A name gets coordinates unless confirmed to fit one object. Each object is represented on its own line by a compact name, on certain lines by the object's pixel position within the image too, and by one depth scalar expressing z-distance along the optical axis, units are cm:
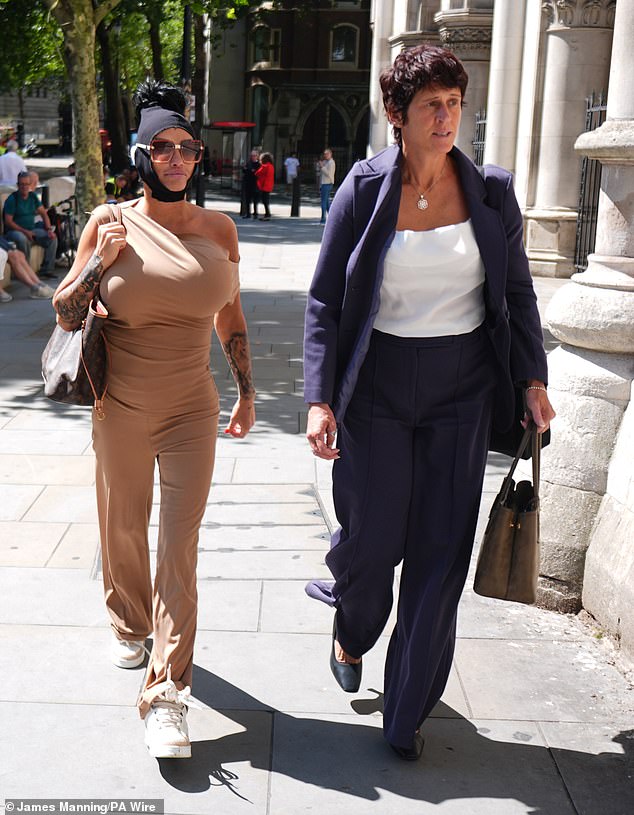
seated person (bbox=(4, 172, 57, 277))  1538
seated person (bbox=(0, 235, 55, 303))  1450
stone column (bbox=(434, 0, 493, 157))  2155
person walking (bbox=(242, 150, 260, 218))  2883
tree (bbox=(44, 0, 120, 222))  1438
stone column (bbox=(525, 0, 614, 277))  1705
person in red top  2895
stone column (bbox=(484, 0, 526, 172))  1899
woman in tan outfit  364
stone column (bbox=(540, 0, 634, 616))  474
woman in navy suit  351
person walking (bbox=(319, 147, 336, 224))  2896
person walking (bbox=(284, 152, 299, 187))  3638
